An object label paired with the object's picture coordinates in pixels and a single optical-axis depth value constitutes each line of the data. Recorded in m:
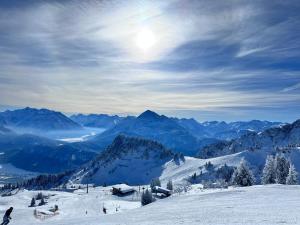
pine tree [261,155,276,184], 59.51
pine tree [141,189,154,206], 56.39
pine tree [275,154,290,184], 59.08
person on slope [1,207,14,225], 24.05
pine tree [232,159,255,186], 54.74
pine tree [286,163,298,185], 53.57
